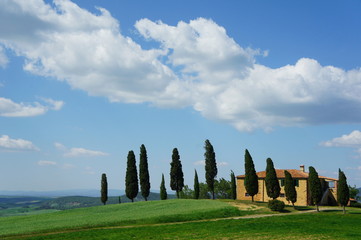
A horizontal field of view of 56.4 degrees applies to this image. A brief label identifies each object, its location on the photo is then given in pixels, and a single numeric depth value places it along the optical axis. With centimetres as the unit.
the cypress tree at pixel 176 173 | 8318
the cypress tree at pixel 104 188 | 8625
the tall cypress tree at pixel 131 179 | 7912
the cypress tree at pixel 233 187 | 8769
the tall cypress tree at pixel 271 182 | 6662
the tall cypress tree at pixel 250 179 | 6862
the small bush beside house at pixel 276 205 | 5638
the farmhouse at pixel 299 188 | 7775
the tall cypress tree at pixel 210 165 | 8481
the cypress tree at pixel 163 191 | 8444
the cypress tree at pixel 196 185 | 8588
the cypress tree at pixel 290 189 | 6347
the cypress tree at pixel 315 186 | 6119
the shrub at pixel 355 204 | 8312
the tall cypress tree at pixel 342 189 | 6025
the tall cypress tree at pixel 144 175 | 8031
